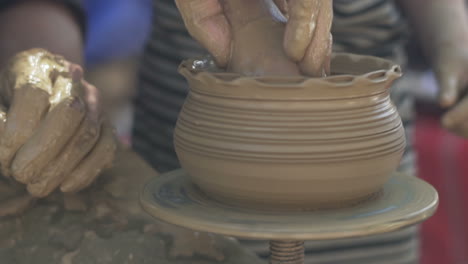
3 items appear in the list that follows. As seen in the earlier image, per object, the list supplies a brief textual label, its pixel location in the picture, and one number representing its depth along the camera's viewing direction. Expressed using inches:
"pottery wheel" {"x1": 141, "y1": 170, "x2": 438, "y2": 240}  37.8
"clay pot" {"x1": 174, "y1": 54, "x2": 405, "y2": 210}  38.8
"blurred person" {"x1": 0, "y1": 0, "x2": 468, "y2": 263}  56.1
